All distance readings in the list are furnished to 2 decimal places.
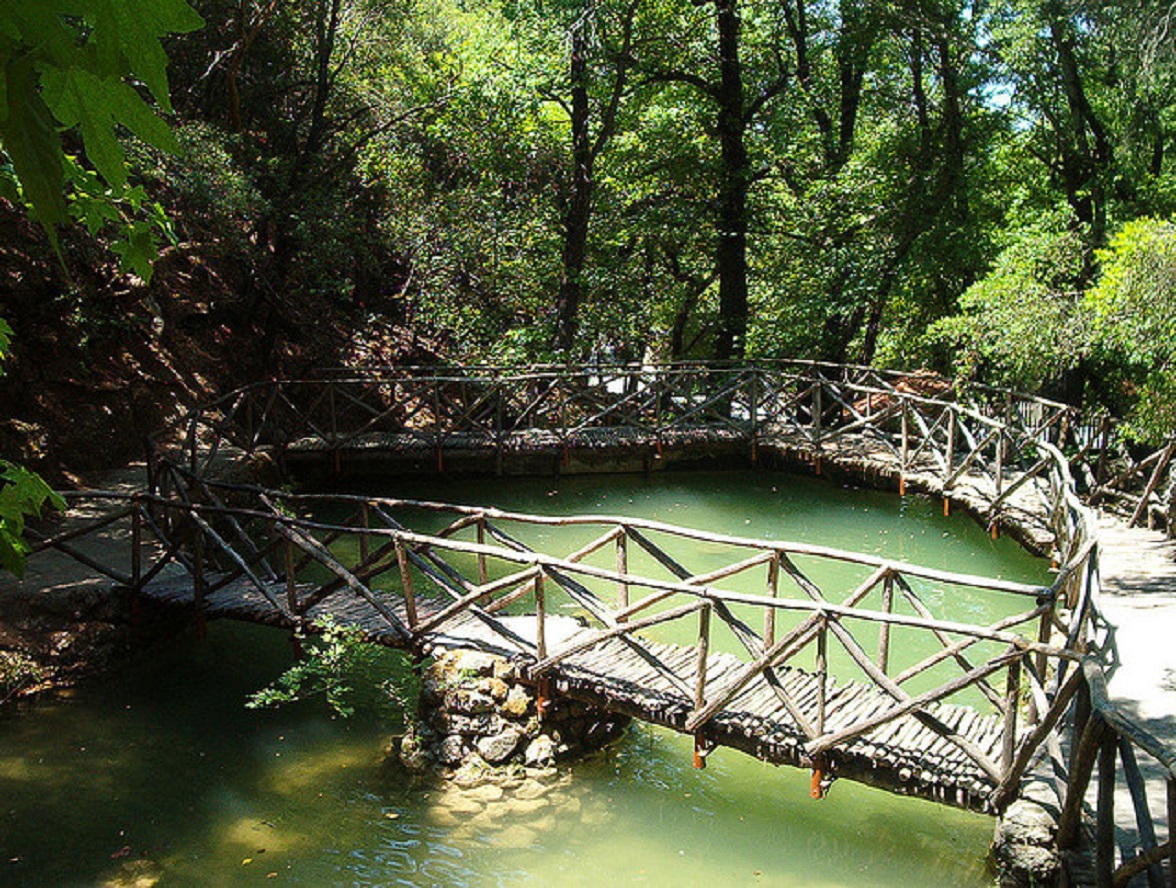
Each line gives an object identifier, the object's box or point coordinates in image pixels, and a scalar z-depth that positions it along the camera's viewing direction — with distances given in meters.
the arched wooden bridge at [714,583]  5.43
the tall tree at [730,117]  17.62
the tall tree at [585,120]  15.75
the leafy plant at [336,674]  7.11
